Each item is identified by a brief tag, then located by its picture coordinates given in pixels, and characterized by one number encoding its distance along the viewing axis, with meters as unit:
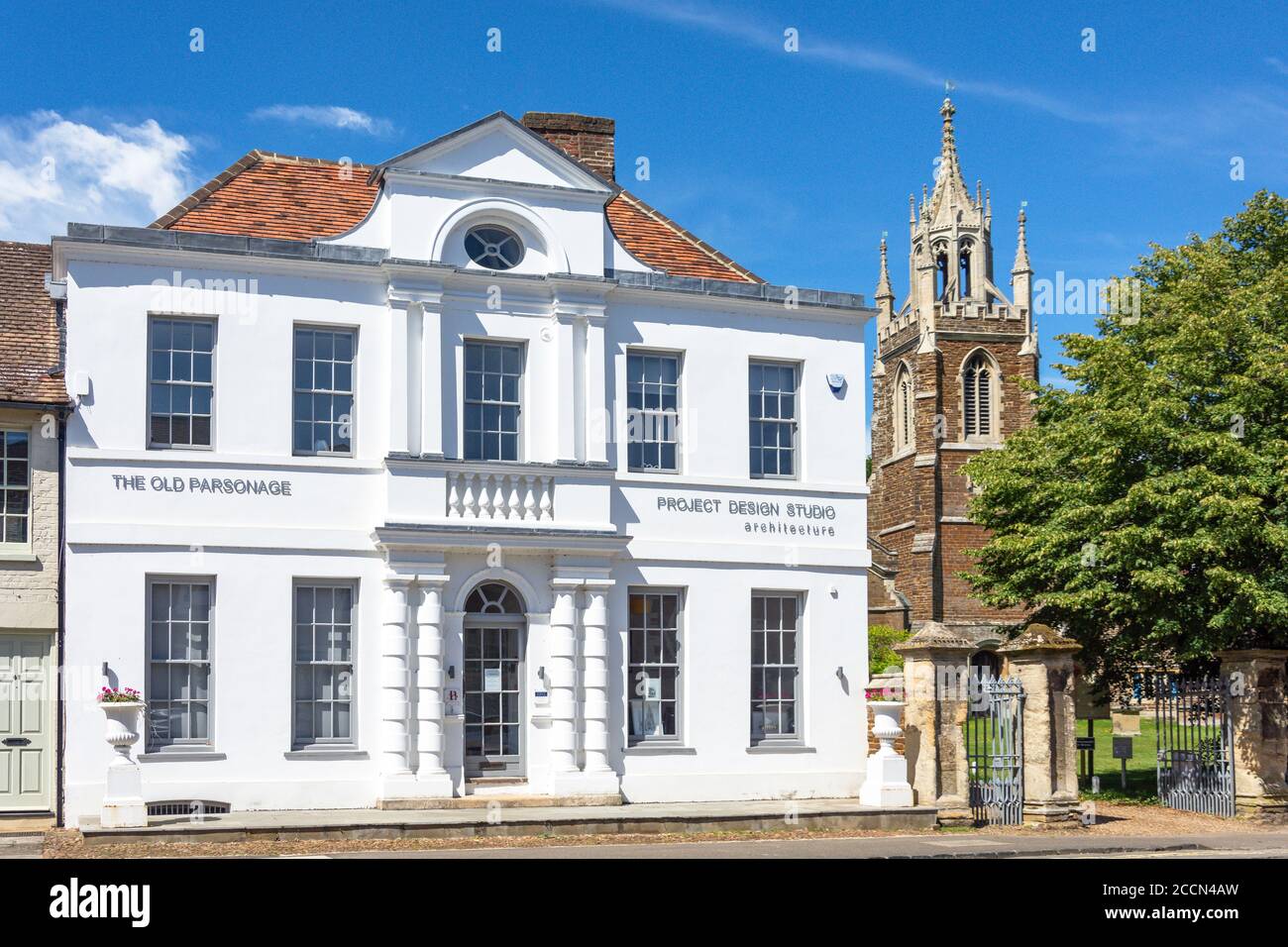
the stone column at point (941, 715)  21.19
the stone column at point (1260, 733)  22.91
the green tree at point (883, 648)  51.06
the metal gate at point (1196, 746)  23.41
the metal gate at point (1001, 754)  21.14
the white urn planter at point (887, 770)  21.19
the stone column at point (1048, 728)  20.83
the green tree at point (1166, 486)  24.36
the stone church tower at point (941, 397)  68.69
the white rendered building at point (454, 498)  19.91
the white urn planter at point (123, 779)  17.56
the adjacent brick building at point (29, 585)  19.44
